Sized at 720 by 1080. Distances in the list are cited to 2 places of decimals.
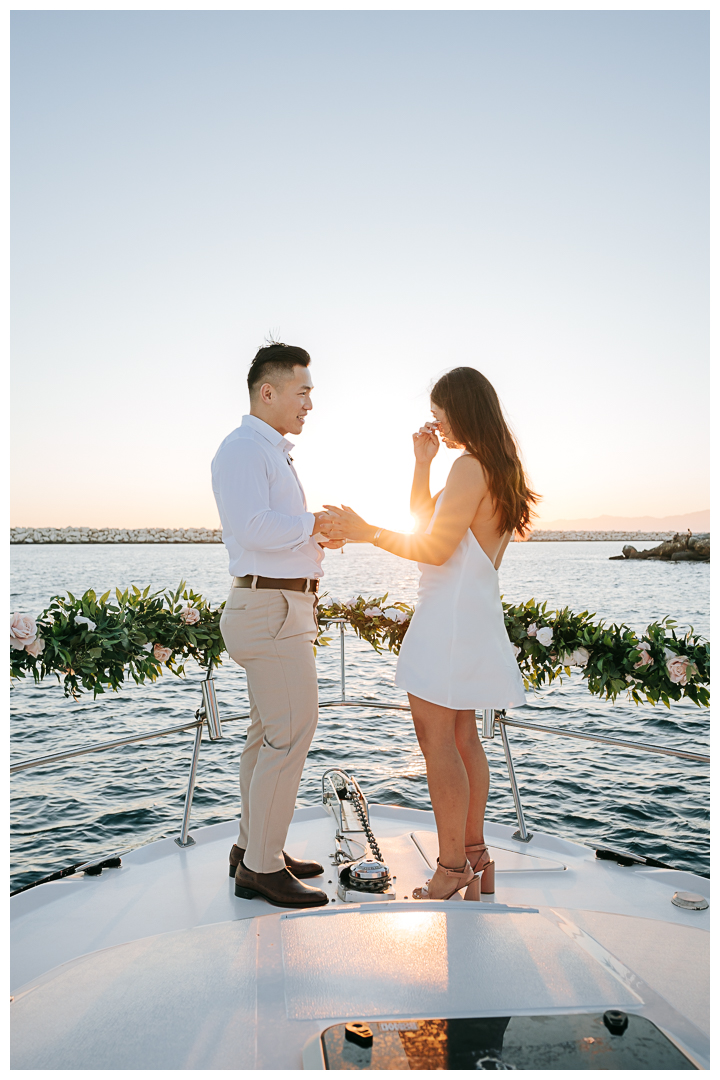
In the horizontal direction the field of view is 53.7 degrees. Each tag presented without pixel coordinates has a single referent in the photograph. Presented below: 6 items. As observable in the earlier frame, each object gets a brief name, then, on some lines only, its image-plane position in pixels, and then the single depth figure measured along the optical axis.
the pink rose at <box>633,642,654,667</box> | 2.96
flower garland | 2.94
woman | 2.44
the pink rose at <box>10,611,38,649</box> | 2.88
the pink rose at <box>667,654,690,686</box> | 2.88
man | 2.59
